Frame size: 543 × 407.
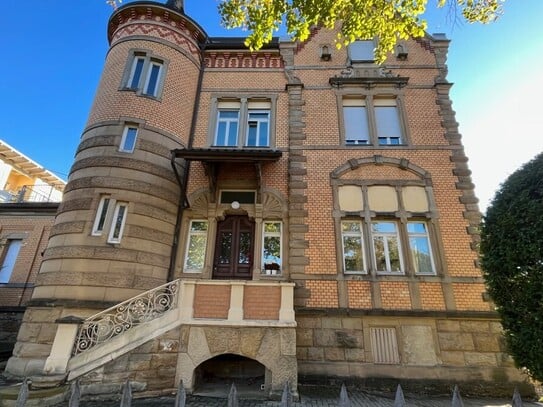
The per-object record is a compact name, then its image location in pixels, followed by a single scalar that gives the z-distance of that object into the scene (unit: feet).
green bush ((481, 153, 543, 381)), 15.74
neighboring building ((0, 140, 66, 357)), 39.11
